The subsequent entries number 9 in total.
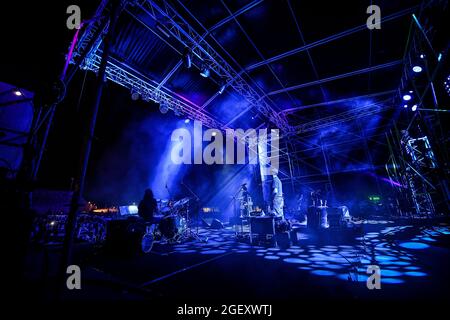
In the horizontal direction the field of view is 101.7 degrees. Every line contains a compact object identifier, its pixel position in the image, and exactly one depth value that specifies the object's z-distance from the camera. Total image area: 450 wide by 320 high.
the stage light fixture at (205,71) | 6.79
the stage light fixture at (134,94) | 7.36
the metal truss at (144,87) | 6.36
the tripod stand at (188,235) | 7.31
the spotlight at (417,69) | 5.90
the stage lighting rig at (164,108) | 8.24
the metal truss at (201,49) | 5.48
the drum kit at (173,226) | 6.81
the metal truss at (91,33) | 4.88
